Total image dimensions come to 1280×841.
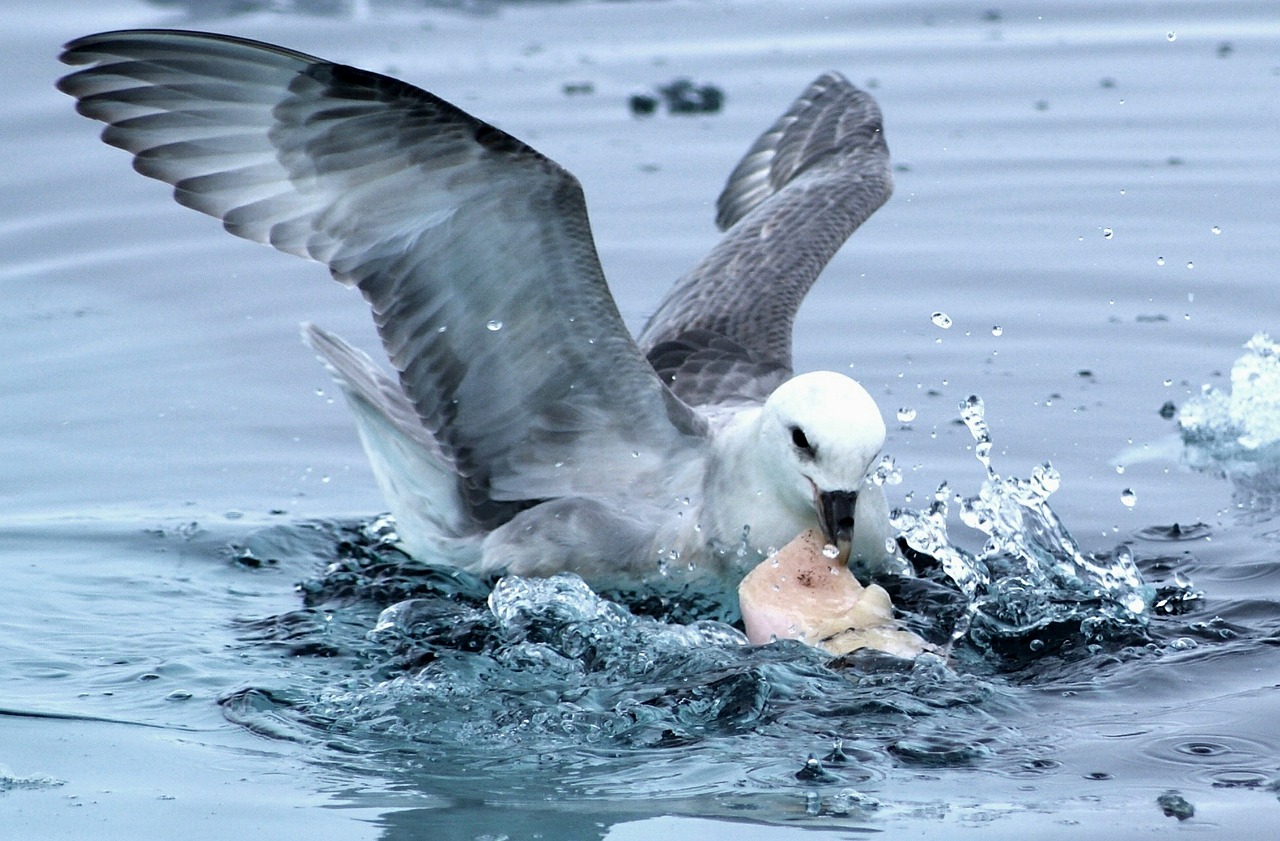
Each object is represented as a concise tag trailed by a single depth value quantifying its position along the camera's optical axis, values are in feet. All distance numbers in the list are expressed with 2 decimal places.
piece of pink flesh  32.55
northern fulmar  34.78
